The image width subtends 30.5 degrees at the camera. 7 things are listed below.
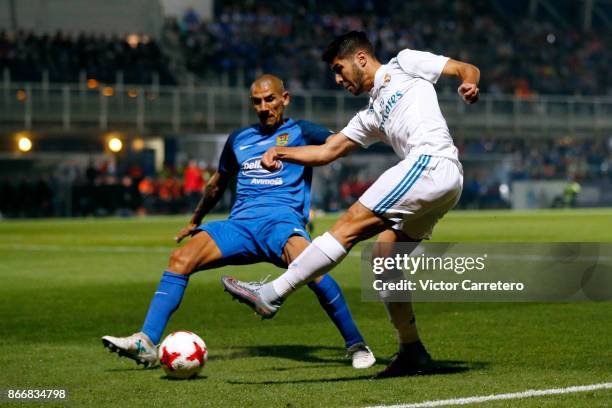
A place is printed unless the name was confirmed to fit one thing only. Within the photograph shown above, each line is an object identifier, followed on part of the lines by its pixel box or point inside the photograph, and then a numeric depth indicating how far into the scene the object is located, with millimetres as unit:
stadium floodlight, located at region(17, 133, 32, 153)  33594
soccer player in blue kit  7102
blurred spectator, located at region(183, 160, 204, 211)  36438
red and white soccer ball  6637
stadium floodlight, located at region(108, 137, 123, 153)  34928
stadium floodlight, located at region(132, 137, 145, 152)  35906
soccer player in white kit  6215
